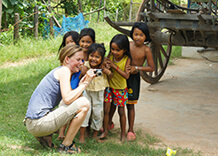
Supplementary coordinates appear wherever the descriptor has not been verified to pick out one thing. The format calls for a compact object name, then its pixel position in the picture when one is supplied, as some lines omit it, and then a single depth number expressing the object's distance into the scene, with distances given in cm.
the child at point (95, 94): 343
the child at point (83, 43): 335
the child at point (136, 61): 376
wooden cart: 453
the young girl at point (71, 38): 429
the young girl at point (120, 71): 357
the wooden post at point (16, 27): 878
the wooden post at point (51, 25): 1002
